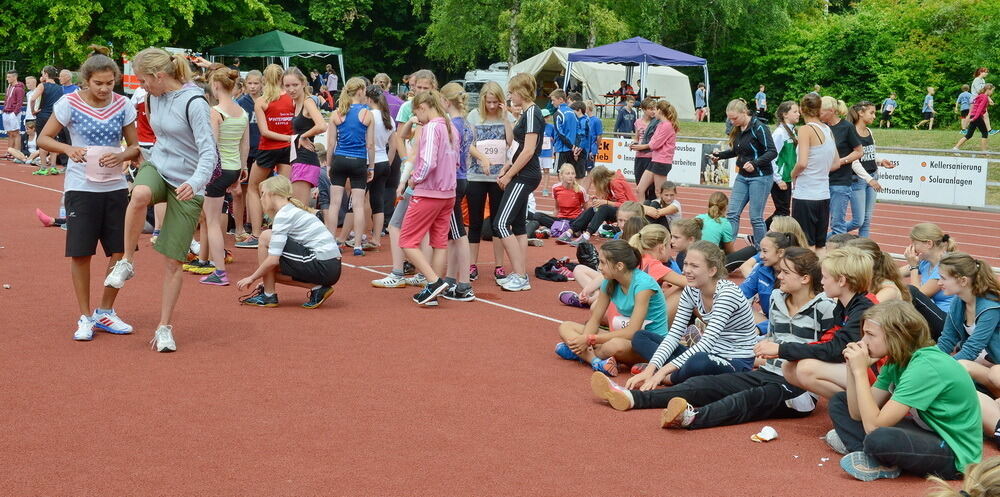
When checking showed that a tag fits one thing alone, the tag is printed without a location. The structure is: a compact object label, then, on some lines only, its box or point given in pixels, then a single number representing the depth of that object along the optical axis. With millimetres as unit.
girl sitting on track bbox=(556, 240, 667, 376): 6695
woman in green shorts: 6695
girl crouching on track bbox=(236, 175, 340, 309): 8398
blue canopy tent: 29188
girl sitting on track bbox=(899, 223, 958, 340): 6852
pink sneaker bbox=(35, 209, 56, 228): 12461
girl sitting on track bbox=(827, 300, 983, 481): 4793
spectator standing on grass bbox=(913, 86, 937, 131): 35500
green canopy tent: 34312
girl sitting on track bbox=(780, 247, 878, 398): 5648
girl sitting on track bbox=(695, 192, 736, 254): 10398
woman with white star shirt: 6828
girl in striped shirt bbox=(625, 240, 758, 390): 6145
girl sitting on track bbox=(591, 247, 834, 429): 5660
